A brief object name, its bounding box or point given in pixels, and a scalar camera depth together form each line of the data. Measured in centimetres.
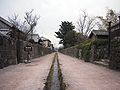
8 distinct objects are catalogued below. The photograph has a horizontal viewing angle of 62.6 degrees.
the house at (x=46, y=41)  5767
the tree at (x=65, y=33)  3454
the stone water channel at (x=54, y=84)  393
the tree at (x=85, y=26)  3086
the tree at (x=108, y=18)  2623
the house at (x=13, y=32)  1135
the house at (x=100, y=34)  1797
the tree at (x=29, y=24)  2654
